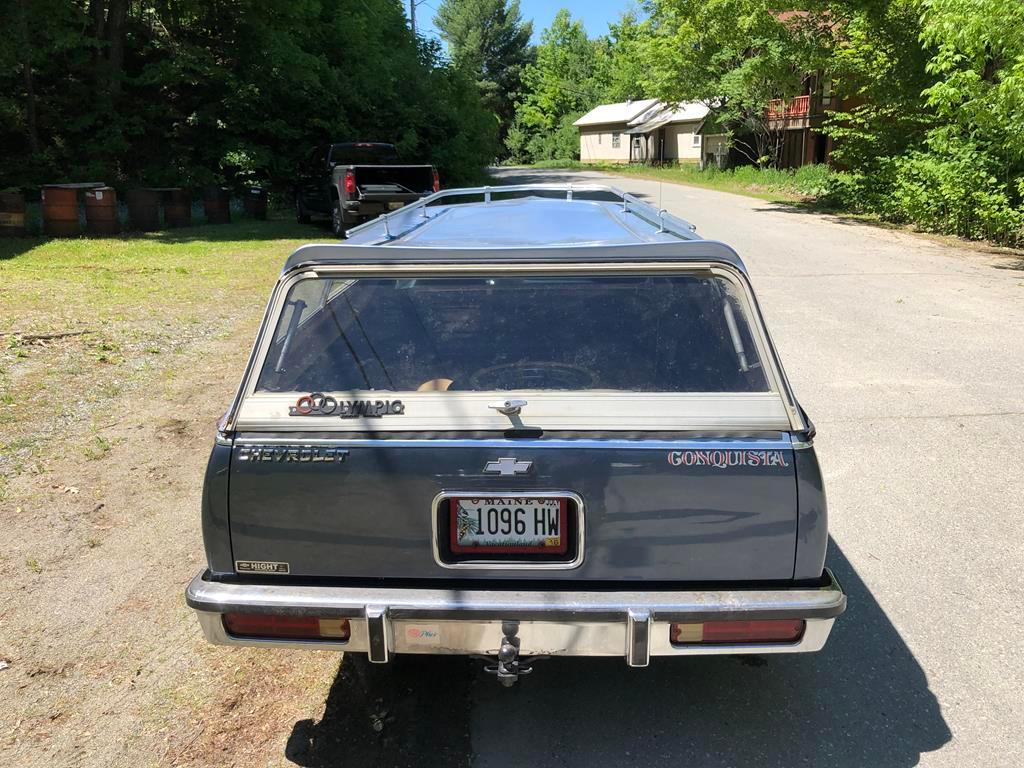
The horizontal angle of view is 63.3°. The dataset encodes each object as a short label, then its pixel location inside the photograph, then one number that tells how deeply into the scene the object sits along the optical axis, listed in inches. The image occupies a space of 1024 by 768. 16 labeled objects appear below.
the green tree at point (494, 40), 3053.6
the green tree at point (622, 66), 2802.7
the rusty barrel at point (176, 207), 693.9
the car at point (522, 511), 103.3
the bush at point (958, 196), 656.4
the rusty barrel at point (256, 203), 801.6
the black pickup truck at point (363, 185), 616.1
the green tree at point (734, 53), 943.7
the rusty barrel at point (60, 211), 606.2
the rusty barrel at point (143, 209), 657.0
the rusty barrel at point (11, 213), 591.5
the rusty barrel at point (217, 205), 742.5
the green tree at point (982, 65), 486.9
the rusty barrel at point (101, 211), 622.2
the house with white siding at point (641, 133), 2241.6
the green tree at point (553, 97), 3129.9
